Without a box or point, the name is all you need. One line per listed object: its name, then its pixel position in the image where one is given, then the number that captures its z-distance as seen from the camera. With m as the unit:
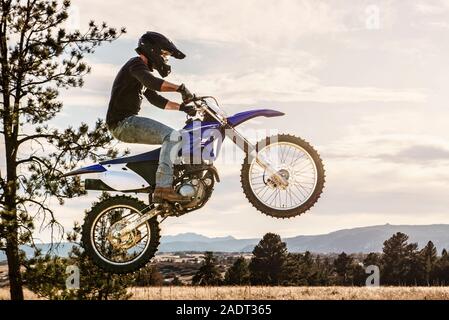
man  7.65
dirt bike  7.99
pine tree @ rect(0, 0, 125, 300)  20.34
